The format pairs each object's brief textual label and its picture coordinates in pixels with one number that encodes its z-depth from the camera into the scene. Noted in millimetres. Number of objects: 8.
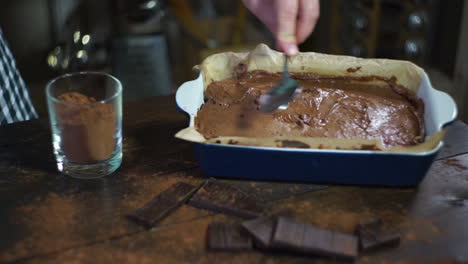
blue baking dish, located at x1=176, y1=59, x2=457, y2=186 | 1077
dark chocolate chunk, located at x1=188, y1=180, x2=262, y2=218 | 1060
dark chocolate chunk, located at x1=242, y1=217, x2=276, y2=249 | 960
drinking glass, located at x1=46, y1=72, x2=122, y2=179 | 1092
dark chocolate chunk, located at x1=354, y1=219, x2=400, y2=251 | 965
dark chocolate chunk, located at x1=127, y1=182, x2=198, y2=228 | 1032
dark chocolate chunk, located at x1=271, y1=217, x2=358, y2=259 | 940
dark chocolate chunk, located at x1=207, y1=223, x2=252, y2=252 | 963
